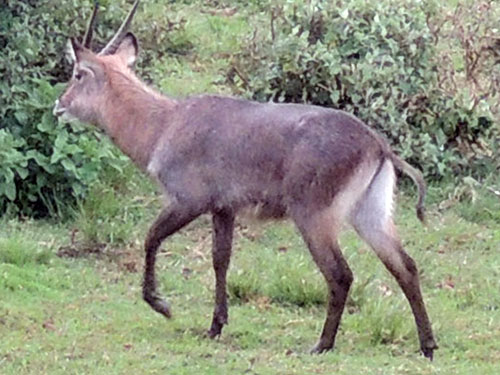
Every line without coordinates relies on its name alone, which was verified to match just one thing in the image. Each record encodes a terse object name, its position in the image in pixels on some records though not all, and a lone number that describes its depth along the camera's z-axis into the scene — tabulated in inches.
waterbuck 471.4
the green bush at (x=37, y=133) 638.4
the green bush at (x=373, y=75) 710.8
